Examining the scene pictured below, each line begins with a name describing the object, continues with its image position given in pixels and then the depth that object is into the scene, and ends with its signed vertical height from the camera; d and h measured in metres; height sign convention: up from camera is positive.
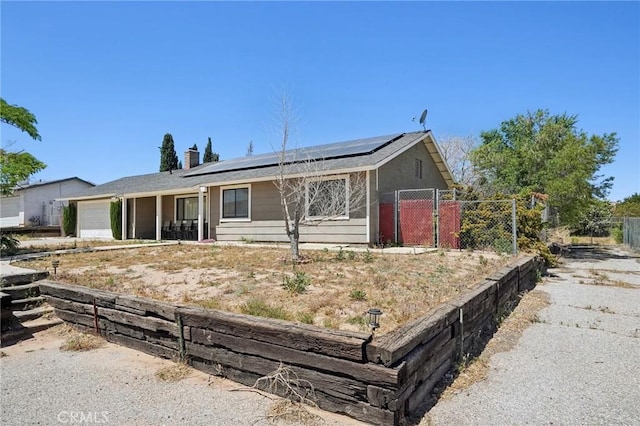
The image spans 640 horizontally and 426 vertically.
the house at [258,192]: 12.67 +1.38
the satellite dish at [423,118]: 15.52 +4.38
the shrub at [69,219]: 22.09 +0.20
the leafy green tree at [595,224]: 25.11 -0.33
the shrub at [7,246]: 11.19 -0.73
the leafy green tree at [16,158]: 11.09 +2.03
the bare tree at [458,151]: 30.83 +5.95
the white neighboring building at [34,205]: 26.23 +1.30
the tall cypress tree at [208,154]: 41.41 +7.71
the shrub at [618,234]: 21.60 -0.89
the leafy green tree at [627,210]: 26.55 +0.72
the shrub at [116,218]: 18.98 +0.22
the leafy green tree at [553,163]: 13.98 +2.53
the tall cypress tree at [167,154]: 36.72 +6.90
